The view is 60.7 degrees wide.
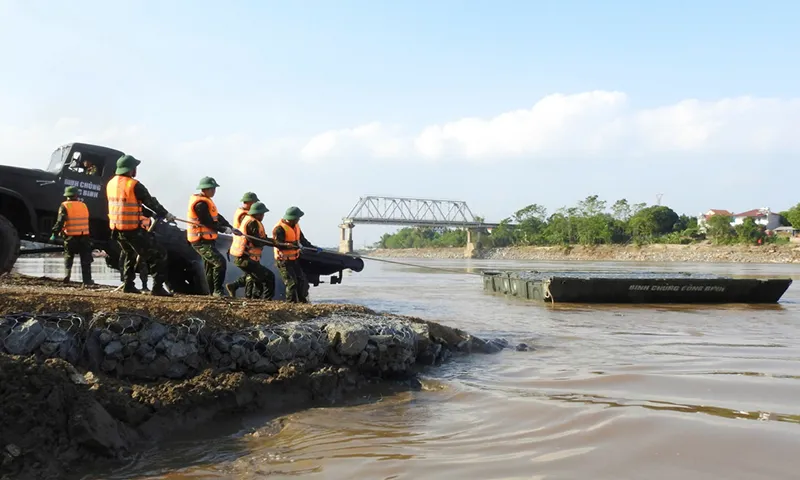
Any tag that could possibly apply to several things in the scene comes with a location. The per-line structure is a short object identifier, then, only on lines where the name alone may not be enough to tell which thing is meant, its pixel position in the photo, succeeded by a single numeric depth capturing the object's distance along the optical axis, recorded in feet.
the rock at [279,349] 19.98
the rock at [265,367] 19.56
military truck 34.86
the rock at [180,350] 18.06
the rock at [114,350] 17.31
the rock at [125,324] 17.88
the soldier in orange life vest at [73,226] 33.19
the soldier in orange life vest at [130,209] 25.16
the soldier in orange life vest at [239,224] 32.07
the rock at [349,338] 21.98
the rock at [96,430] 13.88
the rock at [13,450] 12.80
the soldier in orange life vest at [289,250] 31.27
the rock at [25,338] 15.83
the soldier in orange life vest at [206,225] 27.81
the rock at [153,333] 17.99
